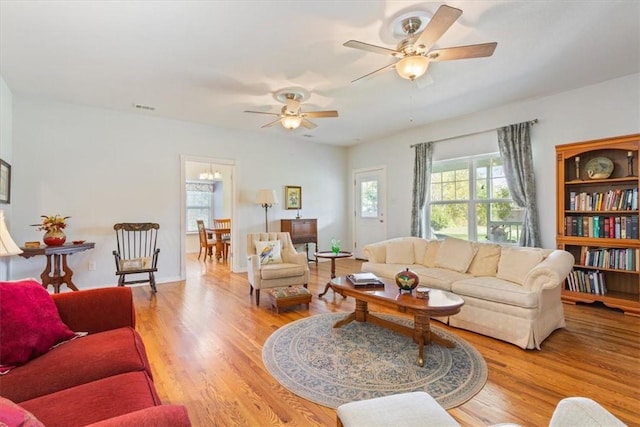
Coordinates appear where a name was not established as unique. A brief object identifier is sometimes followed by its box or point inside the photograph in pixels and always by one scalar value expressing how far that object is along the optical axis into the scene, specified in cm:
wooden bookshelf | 349
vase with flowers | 382
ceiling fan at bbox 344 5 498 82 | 221
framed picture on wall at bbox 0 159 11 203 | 358
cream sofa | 265
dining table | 719
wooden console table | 376
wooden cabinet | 628
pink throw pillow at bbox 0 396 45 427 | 65
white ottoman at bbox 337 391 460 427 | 107
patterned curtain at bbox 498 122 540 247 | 434
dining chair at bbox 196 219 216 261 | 745
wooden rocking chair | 431
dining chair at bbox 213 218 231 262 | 725
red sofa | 103
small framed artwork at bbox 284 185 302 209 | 653
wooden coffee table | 234
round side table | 440
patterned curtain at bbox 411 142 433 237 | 570
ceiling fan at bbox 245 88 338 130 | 387
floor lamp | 575
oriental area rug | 200
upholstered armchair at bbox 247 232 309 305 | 390
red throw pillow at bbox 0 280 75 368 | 139
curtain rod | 435
